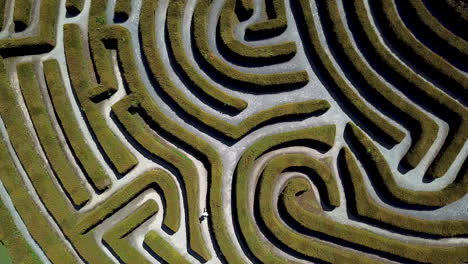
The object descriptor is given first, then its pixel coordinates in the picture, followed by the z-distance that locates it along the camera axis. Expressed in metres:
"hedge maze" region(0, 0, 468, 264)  20.48
